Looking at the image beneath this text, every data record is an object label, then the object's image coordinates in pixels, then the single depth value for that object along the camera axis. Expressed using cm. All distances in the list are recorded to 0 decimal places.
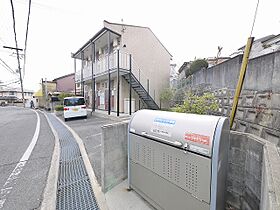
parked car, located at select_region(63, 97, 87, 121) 1062
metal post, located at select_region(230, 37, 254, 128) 235
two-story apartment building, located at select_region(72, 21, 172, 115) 1057
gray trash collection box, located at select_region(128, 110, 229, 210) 158
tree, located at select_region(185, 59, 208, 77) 1012
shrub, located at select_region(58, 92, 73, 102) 1722
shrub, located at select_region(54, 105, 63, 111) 1442
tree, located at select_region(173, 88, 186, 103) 984
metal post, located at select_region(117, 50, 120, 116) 930
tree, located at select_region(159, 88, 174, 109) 1263
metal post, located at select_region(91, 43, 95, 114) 1247
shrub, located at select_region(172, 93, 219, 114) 336
